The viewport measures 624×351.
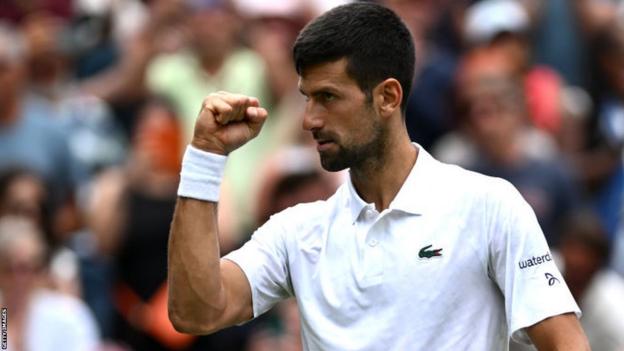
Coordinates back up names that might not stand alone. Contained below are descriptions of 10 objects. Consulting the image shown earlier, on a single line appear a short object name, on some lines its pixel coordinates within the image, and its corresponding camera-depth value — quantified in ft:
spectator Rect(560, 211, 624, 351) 54.44
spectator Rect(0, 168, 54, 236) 56.44
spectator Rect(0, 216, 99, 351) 51.98
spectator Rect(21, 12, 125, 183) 65.98
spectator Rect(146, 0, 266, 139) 64.44
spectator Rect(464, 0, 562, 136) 66.64
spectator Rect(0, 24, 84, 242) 60.70
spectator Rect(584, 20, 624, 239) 66.33
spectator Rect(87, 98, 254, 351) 54.44
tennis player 30.89
